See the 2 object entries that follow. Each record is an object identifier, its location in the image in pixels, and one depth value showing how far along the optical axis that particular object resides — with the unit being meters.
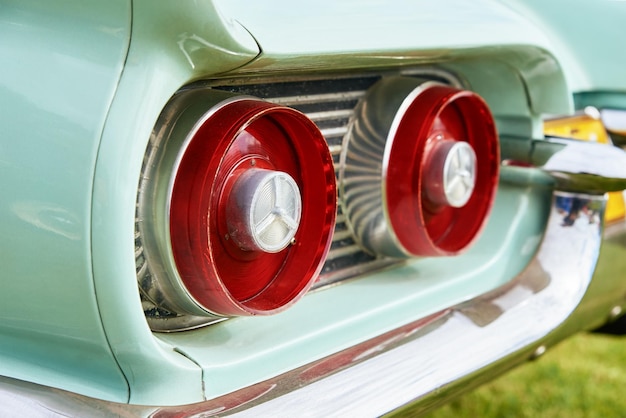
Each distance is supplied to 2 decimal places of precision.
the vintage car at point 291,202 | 1.30
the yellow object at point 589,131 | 1.70
